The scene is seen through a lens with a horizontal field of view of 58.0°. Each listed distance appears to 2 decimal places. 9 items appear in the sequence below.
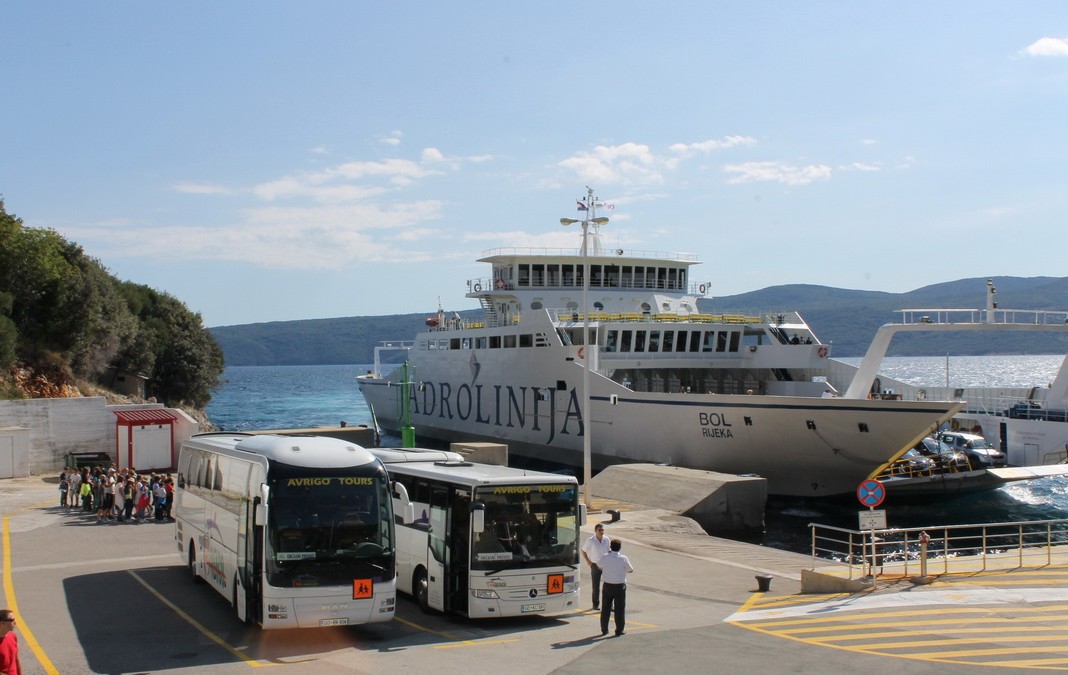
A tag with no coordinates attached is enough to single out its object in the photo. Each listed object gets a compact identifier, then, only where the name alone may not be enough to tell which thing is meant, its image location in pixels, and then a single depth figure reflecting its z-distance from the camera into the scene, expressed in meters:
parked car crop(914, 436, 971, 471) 32.97
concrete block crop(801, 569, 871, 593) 13.71
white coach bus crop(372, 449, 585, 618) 11.74
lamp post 22.77
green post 34.72
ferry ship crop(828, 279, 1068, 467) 34.72
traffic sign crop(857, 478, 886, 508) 13.78
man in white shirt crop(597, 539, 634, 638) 10.95
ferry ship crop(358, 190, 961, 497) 27.53
